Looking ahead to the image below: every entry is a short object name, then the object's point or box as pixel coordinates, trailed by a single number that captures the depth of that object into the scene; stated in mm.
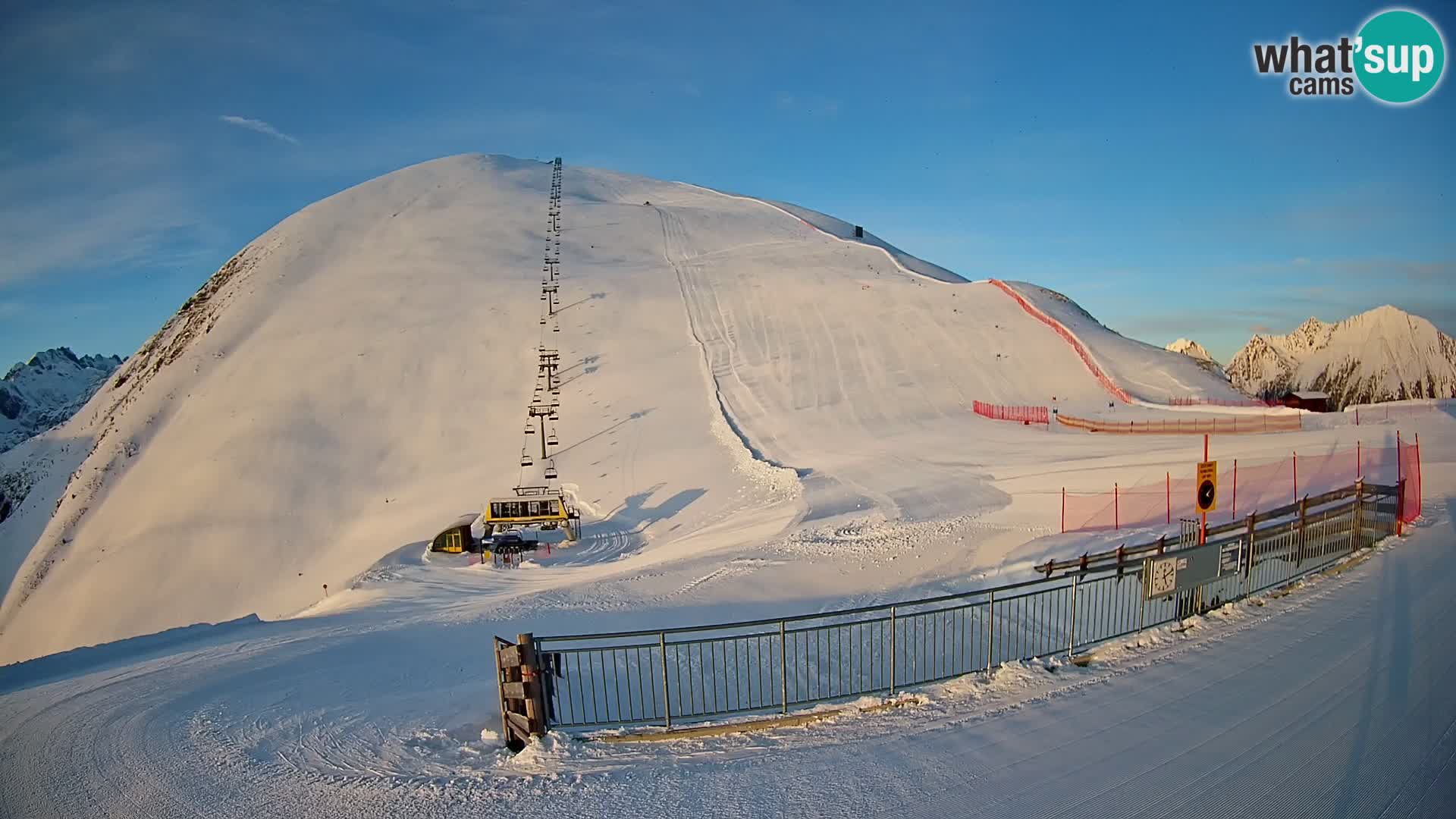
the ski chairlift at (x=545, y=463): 26359
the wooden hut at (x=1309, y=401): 45500
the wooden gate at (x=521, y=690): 7488
